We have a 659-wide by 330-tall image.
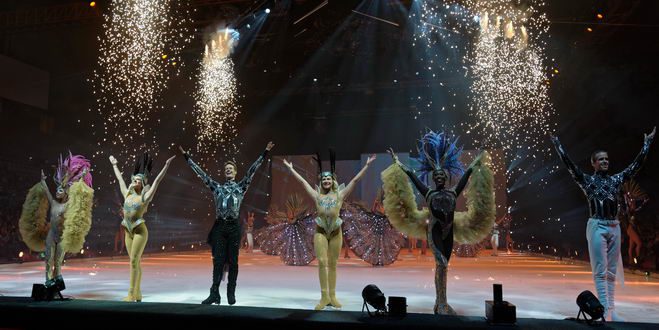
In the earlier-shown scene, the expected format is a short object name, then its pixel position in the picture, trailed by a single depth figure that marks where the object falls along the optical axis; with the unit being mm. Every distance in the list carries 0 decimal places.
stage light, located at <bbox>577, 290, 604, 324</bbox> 3975
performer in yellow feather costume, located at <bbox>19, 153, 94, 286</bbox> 6633
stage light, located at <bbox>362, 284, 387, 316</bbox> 4316
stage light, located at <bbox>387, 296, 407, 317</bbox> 4359
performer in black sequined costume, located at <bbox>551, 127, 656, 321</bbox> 4832
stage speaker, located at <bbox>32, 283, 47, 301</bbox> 4969
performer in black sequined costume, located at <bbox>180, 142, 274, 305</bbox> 5406
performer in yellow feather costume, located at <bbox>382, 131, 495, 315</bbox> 5113
